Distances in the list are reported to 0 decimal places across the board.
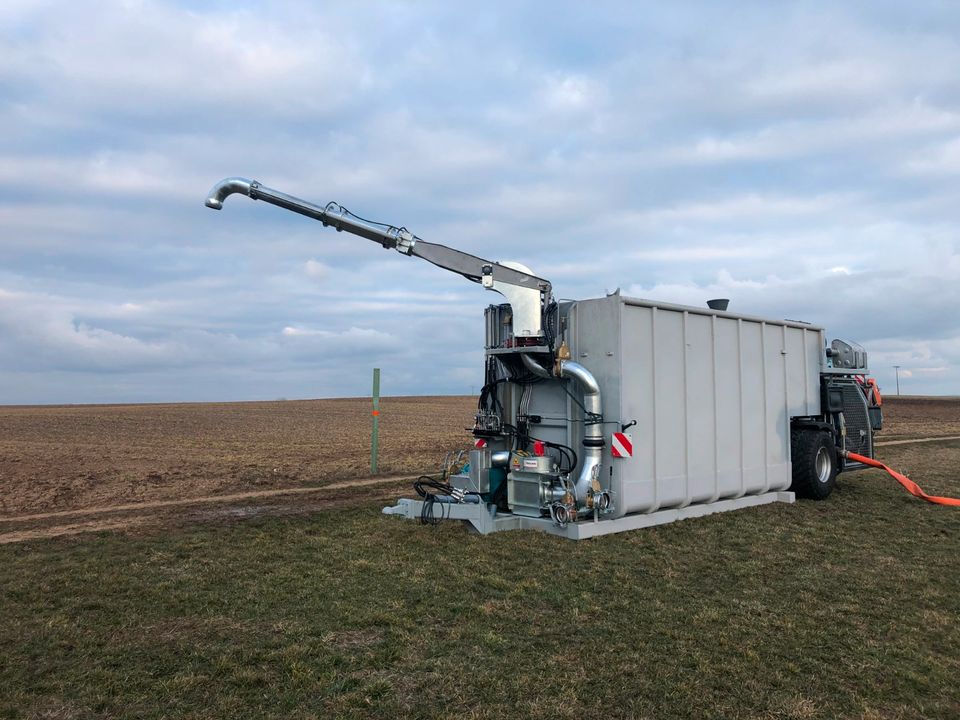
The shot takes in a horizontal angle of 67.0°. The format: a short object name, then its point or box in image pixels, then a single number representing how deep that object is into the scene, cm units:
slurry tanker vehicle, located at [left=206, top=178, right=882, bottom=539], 1007
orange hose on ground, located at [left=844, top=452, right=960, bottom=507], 1288
